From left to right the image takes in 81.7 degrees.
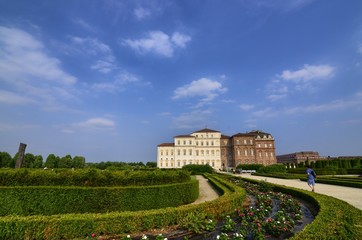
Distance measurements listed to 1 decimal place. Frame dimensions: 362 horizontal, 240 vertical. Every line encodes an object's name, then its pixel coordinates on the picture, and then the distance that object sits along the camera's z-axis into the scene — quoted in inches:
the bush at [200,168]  1424.7
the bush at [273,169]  1422.9
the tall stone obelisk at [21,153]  558.9
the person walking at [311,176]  447.8
